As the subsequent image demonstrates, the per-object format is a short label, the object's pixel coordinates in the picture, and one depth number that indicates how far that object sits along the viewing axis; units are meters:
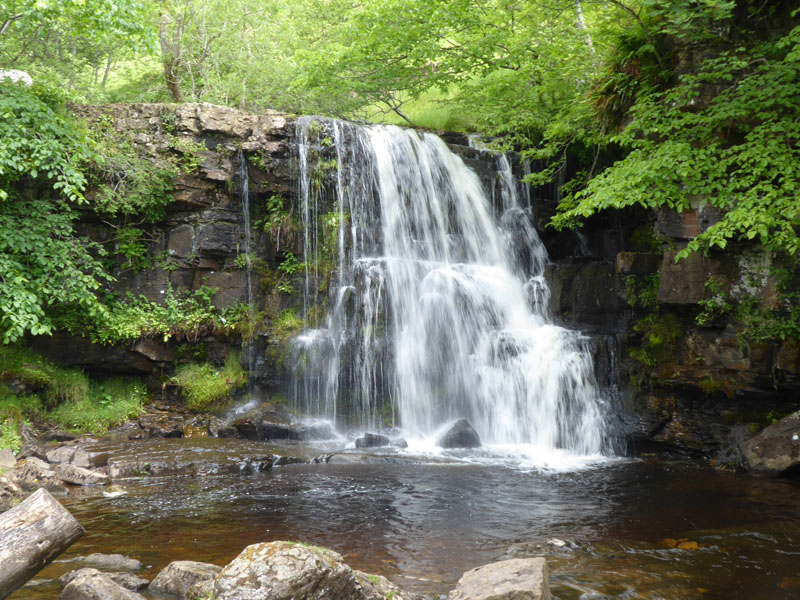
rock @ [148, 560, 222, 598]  4.50
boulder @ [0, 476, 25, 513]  6.11
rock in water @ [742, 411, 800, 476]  8.16
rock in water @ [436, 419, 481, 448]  10.61
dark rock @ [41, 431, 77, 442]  10.17
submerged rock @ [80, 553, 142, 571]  5.13
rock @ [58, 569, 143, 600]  4.17
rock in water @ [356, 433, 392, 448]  10.68
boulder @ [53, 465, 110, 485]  8.05
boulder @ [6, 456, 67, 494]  7.45
